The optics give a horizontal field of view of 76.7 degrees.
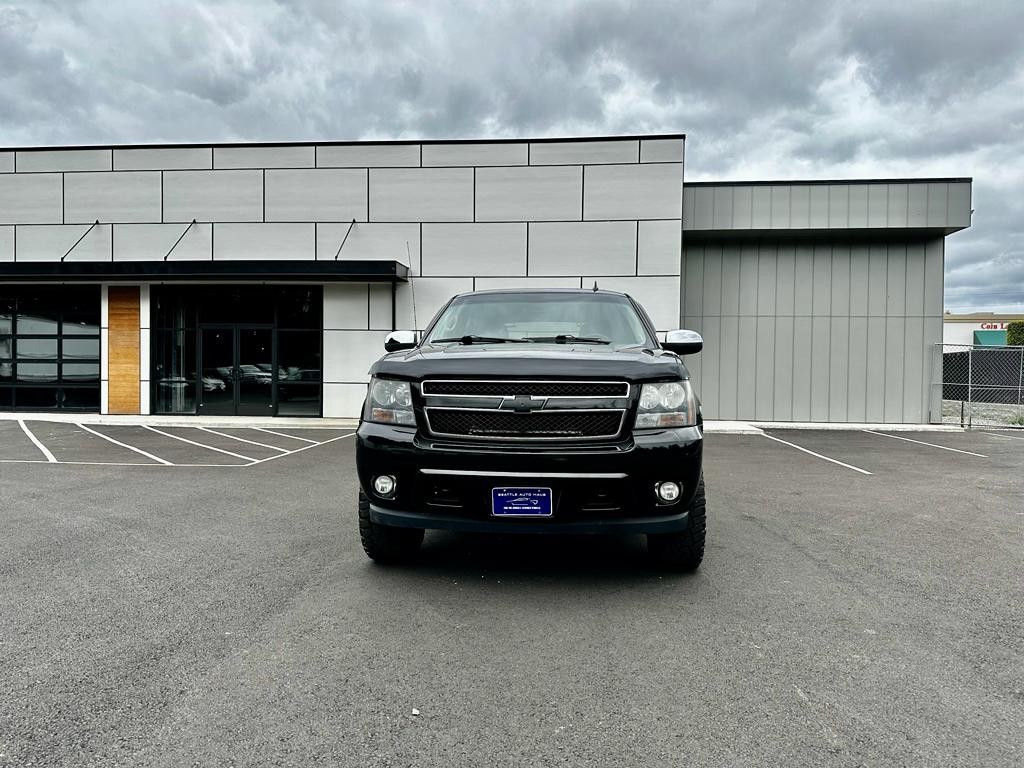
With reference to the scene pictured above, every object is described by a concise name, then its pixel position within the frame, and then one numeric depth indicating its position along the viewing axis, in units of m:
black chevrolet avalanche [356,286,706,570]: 3.47
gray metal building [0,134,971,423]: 15.05
